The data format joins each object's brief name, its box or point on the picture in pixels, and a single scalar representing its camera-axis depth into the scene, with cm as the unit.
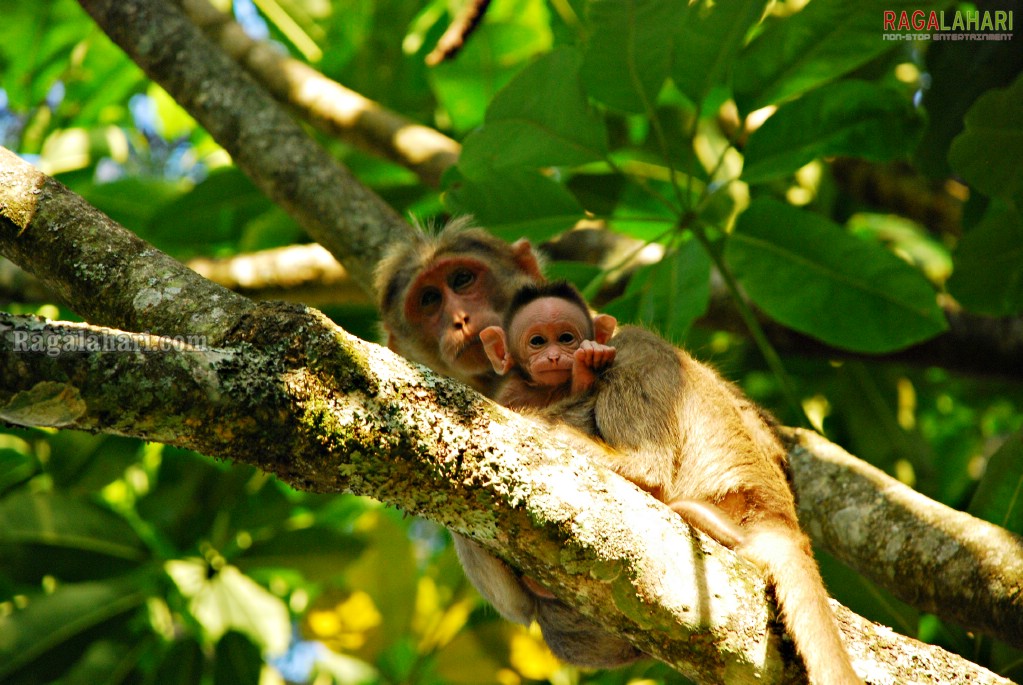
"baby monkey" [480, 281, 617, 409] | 636
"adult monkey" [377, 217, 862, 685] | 558
